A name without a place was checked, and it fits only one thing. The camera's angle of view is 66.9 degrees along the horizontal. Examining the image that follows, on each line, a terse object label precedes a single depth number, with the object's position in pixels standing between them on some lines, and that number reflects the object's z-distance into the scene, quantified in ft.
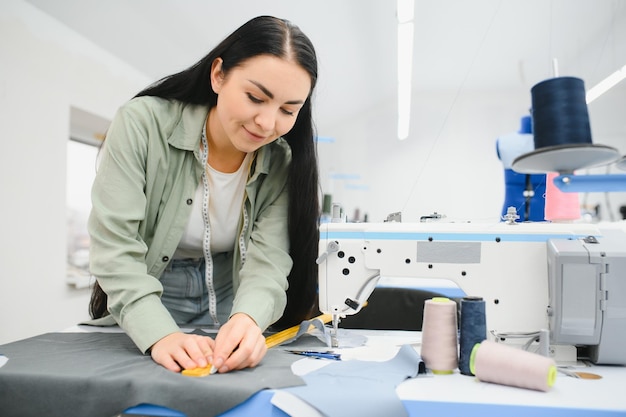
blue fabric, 2.34
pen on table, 3.26
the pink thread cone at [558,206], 5.77
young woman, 3.23
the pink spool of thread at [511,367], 2.47
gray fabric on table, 2.46
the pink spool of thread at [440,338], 2.92
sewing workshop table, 2.28
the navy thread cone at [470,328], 2.90
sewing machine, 3.11
